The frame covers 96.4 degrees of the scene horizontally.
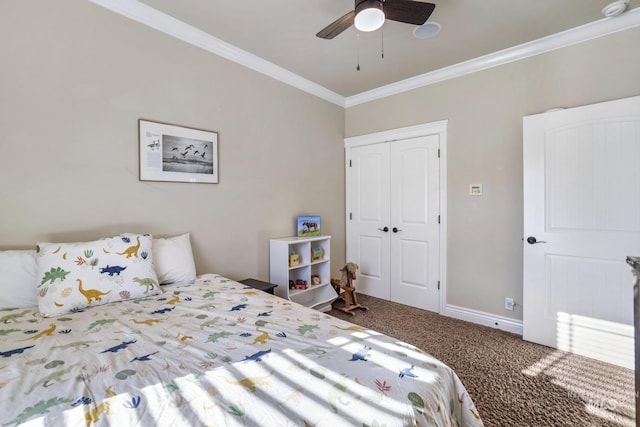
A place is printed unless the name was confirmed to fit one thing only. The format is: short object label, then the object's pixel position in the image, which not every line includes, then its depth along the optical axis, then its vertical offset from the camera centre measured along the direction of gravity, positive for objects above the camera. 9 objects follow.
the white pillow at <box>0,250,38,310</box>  1.49 -0.34
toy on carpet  3.20 -0.83
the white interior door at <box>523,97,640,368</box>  2.12 -0.12
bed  0.76 -0.52
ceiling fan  1.64 +1.21
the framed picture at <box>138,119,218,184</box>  2.17 +0.50
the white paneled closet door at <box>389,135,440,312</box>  3.24 -0.12
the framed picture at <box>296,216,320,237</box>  3.26 -0.15
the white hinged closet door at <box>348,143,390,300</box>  3.63 -0.07
